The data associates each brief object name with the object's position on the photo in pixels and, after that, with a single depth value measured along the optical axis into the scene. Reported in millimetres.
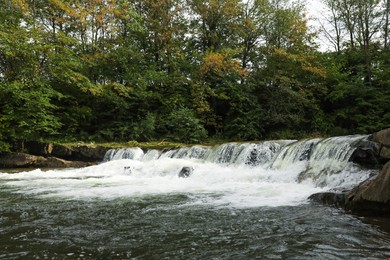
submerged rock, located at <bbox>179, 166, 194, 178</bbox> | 11281
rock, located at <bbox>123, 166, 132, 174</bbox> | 12694
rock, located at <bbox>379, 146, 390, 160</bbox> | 8602
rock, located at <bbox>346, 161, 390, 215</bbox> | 5230
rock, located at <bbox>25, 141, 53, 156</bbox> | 16625
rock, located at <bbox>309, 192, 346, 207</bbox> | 6070
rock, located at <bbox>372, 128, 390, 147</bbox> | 8836
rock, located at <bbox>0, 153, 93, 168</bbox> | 15062
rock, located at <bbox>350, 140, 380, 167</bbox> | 8805
